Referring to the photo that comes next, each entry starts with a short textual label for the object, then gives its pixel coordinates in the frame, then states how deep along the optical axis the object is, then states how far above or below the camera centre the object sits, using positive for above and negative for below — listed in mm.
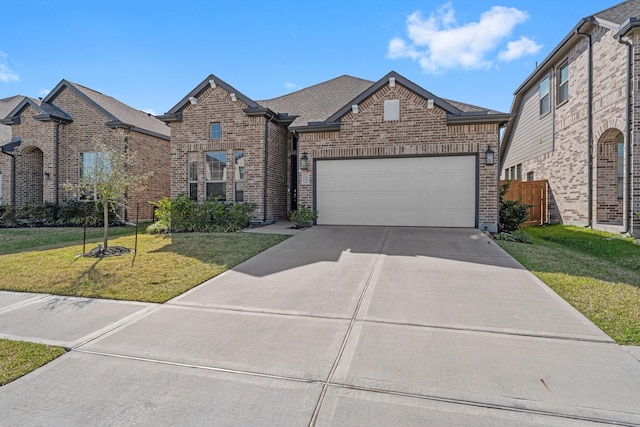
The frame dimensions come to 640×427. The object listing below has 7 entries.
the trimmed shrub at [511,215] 11188 -244
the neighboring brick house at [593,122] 9617 +2918
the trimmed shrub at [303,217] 11305 -320
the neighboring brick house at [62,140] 14648 +2920
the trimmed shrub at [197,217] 11258 -331
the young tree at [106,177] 7387 +651
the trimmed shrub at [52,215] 13703 -327
